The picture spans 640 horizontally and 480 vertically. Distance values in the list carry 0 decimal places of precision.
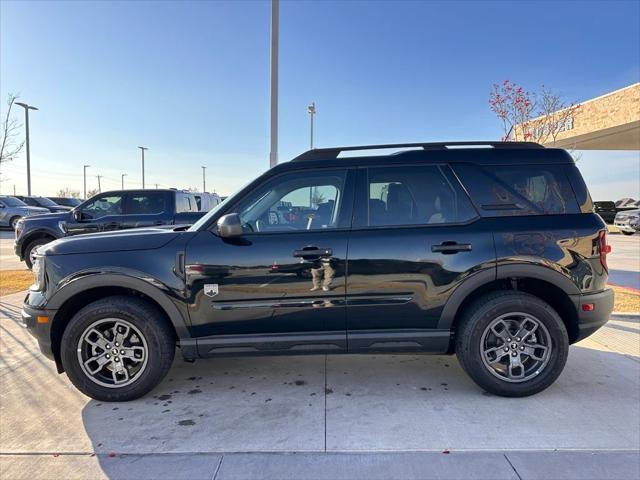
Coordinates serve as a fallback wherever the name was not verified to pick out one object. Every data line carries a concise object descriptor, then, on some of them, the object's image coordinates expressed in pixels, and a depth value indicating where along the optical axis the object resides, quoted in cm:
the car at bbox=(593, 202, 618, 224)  2558
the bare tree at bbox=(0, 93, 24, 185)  936
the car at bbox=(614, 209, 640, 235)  1955
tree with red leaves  800
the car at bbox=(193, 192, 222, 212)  1048
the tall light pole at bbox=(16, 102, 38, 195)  2944
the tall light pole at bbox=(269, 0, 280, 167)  677
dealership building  1982
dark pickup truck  872
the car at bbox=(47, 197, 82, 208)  3653
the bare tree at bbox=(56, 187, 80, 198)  8556
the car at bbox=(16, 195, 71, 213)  2786
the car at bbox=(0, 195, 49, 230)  2227
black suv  332
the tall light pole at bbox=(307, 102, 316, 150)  2263
